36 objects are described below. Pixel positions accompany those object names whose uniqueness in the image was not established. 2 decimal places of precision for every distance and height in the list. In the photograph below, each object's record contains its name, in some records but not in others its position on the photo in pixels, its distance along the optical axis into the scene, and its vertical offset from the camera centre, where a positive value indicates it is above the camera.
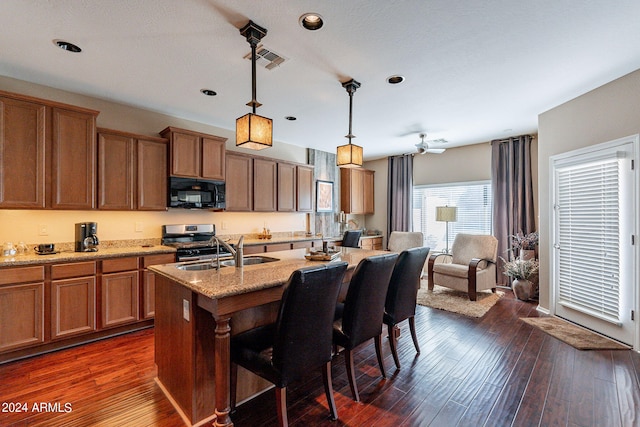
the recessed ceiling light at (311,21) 2.08 +1.40
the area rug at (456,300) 4.05 -1.32
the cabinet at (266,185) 4.66 +0.51
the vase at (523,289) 4.50 -1.16
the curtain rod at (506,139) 5.01 +1.33
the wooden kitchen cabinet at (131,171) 3.40 +0.53
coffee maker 3.27 -0.25
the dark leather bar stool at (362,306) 2.07 -0.66
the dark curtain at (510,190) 5.01 +0.41
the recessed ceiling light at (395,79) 3.00 +1.39
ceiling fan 5.09 +1.19
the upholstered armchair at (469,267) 4.53 -0.87
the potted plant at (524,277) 4.52 -0.98
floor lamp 5.53 +0.00
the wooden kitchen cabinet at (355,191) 6.72 +0.54
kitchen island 1.71 -0.74
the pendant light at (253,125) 2.20 +0.68
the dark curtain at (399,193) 6.58 +0.48
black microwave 3.92 +0.29
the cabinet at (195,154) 3.86 +0.83
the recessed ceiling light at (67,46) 2.40 +1.41
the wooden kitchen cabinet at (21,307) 2.61 -0.84
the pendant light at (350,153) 3.03 +0.63
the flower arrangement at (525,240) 4.76 -0.44
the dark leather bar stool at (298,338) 1.60 -0.71
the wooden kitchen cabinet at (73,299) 2.86 -0.84
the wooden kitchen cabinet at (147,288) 3.39 -0.86
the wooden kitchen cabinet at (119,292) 3.13 -0.84
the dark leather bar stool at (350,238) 5.79 -0.47
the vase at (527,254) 4.75 -0.65
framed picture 6.25 +0.39
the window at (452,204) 5.68 +0.11
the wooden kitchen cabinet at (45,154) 2.79 +0.61
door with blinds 2.98 -0.28
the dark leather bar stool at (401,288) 2.50 -0.65
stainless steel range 3.73 -0.37
